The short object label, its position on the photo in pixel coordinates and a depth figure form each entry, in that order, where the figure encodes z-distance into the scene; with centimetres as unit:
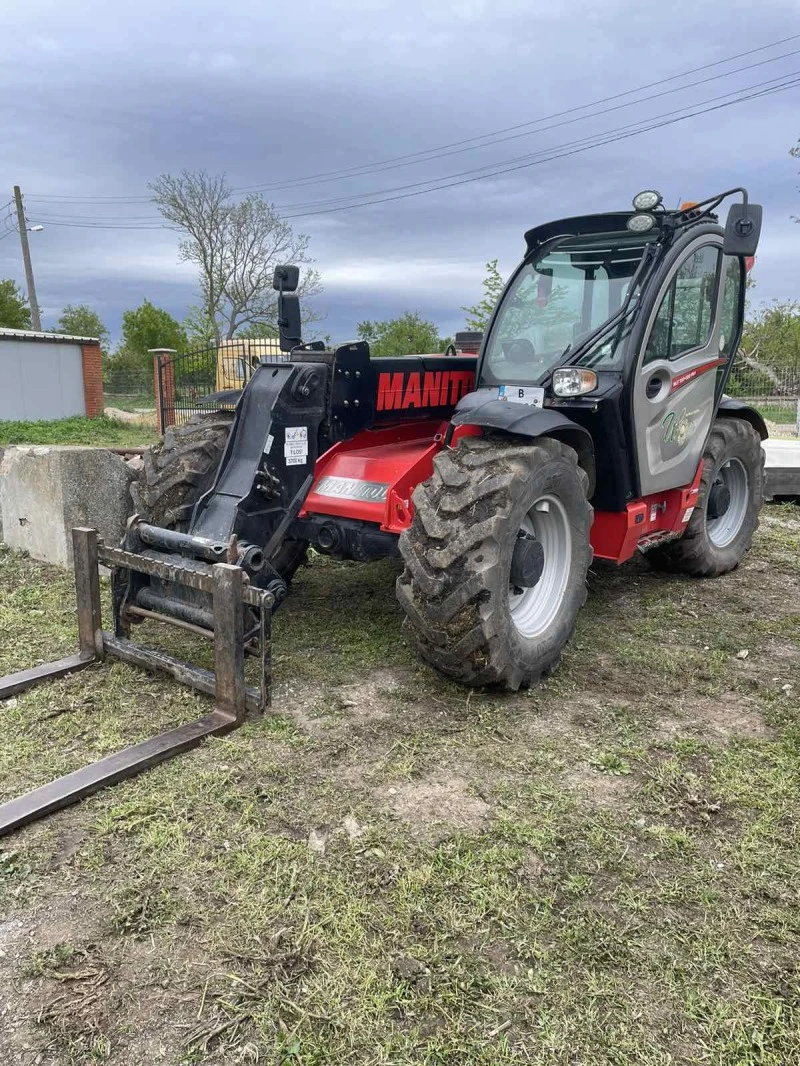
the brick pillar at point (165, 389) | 1743
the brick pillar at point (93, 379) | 2303
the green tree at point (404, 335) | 2966
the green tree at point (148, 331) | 4231
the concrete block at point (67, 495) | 608
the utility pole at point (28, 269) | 3166
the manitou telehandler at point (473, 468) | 359
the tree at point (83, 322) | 4872
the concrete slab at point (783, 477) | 882
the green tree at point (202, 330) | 2986
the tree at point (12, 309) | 4191
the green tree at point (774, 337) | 2730
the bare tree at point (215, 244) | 2989
